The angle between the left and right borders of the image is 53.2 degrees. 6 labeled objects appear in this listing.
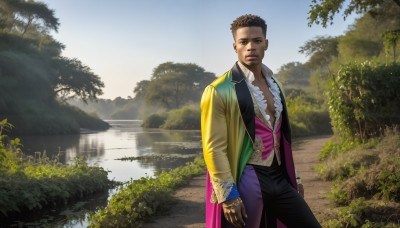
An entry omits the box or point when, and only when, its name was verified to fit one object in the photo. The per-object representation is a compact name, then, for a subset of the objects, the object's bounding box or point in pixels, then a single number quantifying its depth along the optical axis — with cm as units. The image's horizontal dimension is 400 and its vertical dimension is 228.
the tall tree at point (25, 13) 4106
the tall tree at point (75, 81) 4281
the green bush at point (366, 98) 1027
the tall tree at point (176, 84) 5878
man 221
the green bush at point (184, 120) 4009
